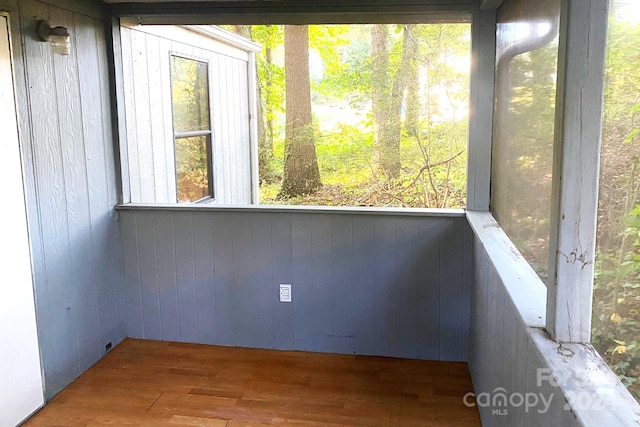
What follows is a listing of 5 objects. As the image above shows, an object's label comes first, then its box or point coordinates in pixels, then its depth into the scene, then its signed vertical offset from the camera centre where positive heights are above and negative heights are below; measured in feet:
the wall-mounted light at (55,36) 9.34 +1.98
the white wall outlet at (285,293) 11.65 -3.07
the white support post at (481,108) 10.28 +0.70
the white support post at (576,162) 4.51 -0.16
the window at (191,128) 15.15 +0.63
